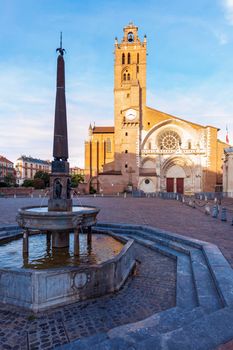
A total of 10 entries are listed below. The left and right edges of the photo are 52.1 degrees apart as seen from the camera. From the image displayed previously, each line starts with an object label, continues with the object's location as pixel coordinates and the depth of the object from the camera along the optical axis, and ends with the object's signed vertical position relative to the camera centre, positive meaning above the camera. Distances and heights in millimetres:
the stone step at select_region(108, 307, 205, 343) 2675 -1793
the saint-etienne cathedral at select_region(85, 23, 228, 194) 40281 +6577
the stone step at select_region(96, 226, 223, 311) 3904 -1893
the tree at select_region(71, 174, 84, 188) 61859 +1093
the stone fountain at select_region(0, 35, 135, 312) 4008 -1626
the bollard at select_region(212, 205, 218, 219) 13711 -1692
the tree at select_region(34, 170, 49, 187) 53875 +1290
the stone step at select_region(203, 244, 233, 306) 3709 -1723
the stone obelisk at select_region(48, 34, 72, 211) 6641 +381
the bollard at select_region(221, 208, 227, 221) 12422 -1690
